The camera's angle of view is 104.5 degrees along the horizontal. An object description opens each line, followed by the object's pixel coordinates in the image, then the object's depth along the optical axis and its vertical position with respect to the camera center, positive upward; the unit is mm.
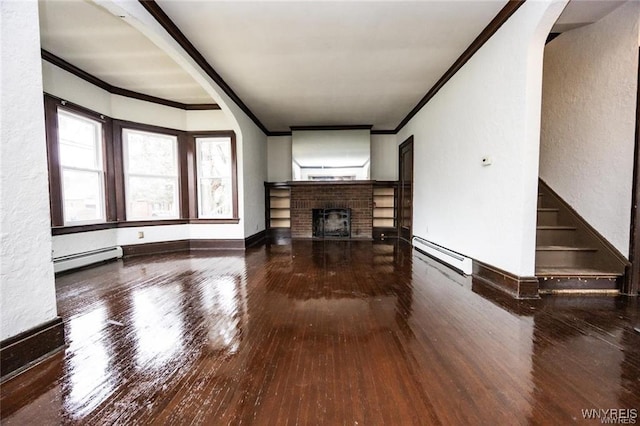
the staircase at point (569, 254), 2510 -571
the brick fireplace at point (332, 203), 6480 +7
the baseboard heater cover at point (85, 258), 3402 -822
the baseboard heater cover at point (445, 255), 3129 -790
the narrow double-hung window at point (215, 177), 5082 +546
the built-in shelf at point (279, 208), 6771 -128
